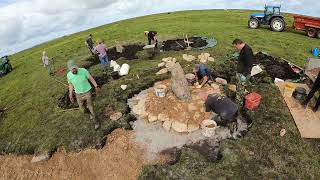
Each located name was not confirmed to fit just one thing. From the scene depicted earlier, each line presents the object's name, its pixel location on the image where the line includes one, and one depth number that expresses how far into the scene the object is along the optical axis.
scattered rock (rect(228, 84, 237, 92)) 7.52
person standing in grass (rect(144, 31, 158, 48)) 11.60
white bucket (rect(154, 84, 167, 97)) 7.30
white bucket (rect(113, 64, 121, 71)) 9.57
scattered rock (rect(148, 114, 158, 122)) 6.62
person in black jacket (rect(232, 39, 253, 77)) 6.15
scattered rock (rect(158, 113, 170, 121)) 6.58
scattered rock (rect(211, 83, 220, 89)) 7.60
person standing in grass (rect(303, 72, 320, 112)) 6.01
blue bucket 10.01
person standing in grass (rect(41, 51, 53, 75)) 10.89
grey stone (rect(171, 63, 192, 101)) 7.05
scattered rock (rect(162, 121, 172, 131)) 6.31
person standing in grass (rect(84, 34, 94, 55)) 11.95
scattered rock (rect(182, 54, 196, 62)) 9.82
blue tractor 13.64
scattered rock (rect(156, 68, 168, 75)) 8.98
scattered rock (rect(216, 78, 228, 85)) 7.81
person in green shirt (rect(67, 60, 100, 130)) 6.12
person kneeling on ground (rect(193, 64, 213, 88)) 7.78
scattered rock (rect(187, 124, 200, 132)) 6.18
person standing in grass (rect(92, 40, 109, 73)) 9.58
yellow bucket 6.90
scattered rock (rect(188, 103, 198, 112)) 6.72
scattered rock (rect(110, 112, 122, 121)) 6.80
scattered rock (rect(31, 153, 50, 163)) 5.98
